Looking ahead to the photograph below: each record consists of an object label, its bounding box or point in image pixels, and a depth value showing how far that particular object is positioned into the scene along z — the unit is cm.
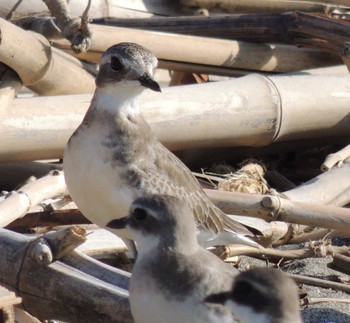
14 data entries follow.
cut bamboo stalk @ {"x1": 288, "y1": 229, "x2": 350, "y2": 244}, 1522
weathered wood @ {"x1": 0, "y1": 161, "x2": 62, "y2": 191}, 1609
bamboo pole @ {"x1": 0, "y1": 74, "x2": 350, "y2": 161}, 1552
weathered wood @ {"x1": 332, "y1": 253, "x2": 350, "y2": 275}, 1396
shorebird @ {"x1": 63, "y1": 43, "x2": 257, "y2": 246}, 1233
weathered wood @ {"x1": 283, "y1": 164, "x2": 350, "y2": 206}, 1541
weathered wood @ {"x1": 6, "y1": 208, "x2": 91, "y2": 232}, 1417
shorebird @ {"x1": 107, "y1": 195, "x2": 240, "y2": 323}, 971
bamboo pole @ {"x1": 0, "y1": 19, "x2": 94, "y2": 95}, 1587
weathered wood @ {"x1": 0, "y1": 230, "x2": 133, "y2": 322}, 1099
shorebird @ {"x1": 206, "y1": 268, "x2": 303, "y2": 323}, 916
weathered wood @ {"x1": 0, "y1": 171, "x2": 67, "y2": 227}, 1323
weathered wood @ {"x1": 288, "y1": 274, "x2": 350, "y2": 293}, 1360
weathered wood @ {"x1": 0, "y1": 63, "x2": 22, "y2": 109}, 1570
